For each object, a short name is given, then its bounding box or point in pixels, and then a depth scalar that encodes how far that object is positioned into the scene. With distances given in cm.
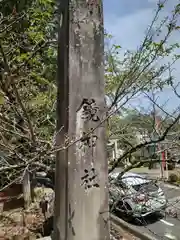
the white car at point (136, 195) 343
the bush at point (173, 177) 1435
